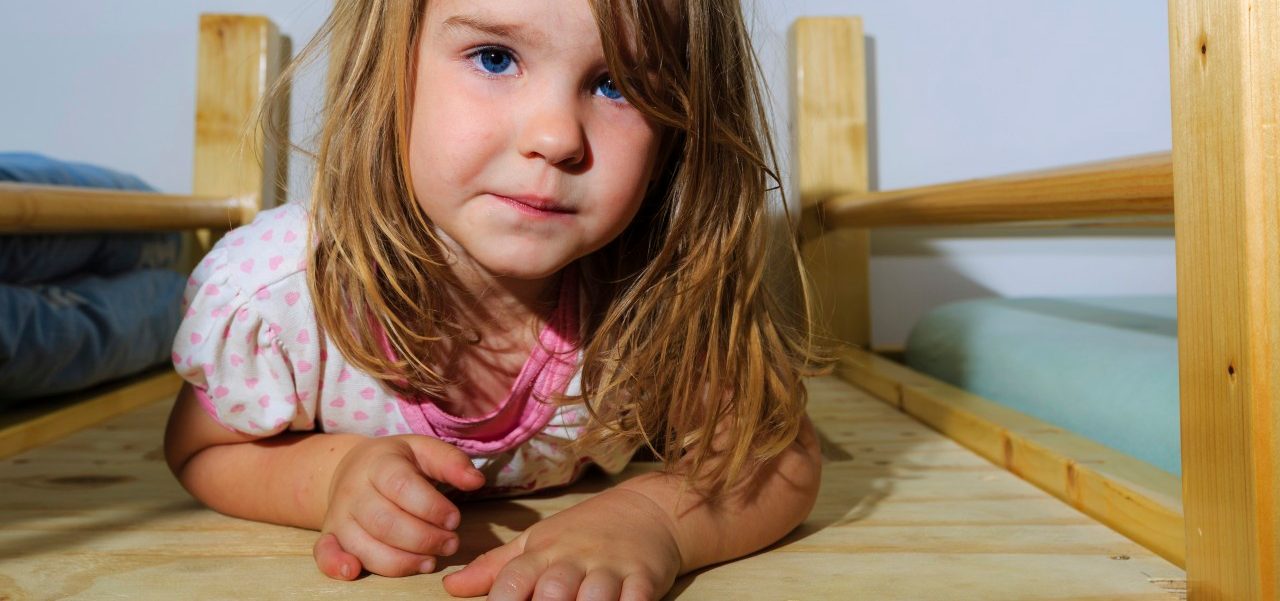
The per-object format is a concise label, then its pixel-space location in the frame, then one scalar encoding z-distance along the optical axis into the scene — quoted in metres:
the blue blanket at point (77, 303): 1.10
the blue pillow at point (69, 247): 1.16
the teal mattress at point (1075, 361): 0.92
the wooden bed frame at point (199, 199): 1.01
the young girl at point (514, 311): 0.63
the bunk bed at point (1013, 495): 0.52
